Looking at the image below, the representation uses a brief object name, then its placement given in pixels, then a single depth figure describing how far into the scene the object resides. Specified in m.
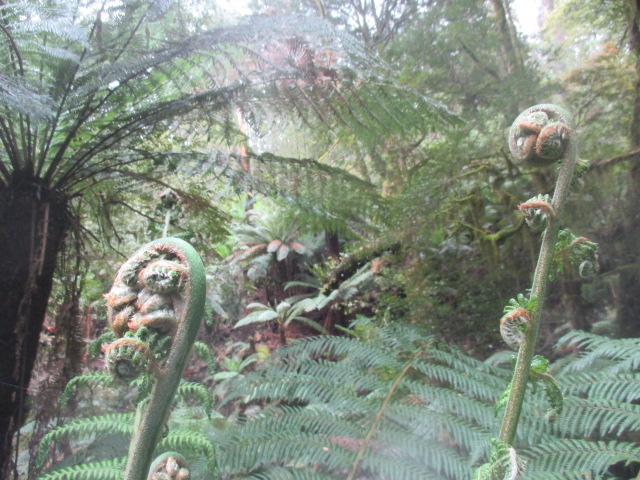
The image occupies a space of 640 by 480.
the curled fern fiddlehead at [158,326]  0.45
